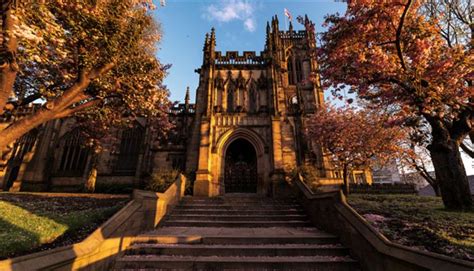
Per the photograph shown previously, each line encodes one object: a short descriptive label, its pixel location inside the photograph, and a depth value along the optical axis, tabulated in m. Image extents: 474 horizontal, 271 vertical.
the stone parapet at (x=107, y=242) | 3.45
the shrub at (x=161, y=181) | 12.25
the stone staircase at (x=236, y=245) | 4.98
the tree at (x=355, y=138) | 16.78
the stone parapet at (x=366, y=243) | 3.40
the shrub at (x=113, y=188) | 17.25
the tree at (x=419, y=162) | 18.75
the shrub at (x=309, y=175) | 13.26
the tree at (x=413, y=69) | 7.24
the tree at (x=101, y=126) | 10.67
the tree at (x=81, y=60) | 6.05
